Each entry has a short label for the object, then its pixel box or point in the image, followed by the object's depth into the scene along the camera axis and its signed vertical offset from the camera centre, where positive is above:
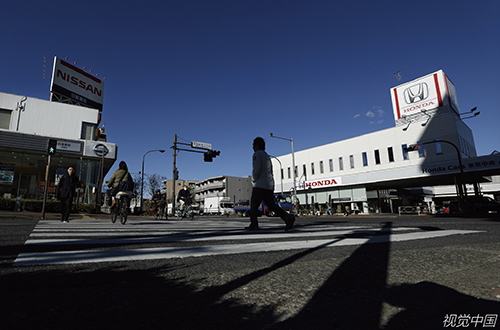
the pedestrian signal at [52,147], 10.84 +2.72
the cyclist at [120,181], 9.16 +1.15
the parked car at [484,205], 24.56 +0.15
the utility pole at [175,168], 26.18 +4.51
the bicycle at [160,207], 17.64 +0.54
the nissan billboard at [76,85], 32.19 +15.89
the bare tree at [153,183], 66.44 +7.63
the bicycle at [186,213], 17.25 +0.12
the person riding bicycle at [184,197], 15.75 +1.00
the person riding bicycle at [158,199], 17.45 +1.03
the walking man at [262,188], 5.88 +0.51
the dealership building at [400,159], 32.12 +6.63
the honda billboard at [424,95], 36.41 +15.23
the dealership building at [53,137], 27.67 +7.56
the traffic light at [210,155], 25.48 +5.32
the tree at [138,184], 64.64 +7.30
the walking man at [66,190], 9.01 +0.89
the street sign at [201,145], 25.30 +6.23
